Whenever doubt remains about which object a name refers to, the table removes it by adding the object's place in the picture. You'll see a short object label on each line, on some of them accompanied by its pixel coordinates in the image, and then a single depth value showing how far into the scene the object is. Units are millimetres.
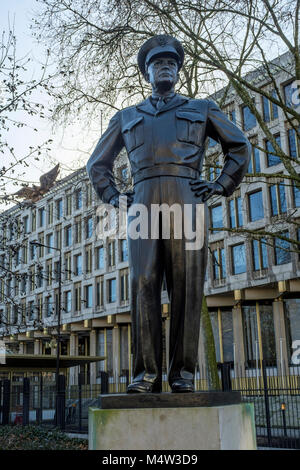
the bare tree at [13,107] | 10519
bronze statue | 3680
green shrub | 9188
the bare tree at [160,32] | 12328
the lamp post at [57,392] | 16389
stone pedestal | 3068
